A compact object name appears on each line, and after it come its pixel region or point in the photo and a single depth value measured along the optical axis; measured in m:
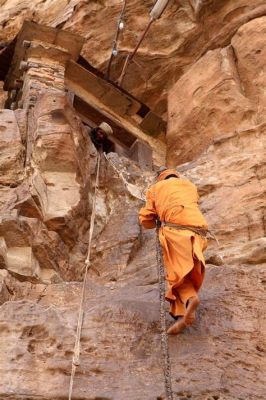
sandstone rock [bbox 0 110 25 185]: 8.02
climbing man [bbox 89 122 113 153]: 9.53
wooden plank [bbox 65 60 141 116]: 11.73
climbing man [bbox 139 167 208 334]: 5.25
